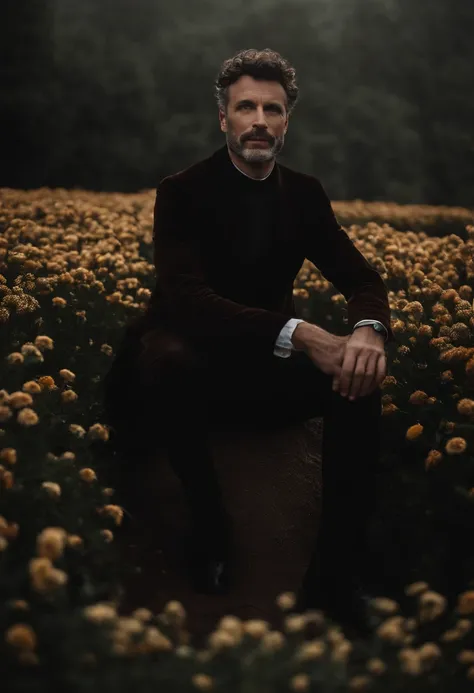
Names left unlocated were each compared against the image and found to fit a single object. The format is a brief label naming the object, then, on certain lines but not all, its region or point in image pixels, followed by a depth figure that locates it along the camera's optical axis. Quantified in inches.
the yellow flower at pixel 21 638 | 68.0
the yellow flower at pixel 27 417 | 98.7
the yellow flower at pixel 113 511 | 98.8
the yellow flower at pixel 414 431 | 115.1
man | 109.6
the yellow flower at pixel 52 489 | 92.7
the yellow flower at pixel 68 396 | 120.0
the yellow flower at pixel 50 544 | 76.1
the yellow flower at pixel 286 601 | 81.8
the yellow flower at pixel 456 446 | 103.8
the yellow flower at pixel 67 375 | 121.7
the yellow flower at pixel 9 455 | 94.0
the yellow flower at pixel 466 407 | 110.2
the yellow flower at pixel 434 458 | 109.8
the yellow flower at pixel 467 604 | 82.4
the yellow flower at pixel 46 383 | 119.1
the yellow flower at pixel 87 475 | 101.0
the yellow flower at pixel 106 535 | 95.7
